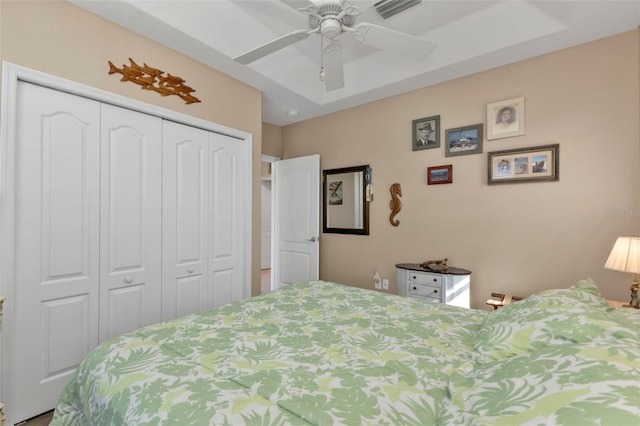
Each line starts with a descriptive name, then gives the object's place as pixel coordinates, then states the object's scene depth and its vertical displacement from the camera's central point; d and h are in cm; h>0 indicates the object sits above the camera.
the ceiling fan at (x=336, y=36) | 157 +104
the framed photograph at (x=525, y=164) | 246 +43
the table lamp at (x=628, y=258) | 175 -27
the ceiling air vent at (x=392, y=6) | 223 +159
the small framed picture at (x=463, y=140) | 281 +71
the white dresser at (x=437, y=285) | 263 -65
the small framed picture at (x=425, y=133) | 305 +85
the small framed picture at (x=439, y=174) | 297 +40
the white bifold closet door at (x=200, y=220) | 248 -6
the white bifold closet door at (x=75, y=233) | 177 -14
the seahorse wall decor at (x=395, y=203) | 329 +12
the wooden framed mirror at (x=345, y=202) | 358 +15
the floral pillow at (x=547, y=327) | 90 -38
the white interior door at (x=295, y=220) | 389 -9
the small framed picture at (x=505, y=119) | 259 +85
